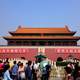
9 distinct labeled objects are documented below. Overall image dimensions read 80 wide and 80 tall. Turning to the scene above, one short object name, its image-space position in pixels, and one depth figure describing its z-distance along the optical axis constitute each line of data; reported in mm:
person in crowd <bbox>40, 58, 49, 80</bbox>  12859
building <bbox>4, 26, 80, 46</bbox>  46097
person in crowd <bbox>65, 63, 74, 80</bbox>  9391
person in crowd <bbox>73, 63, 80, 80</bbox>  8781
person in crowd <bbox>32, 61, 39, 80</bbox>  14133
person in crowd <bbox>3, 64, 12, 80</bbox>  9391
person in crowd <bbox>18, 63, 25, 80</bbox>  11742
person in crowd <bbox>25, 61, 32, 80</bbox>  12531
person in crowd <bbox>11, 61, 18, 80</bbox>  12488
